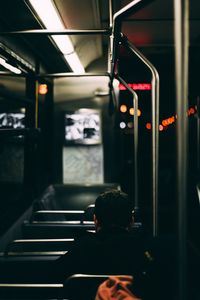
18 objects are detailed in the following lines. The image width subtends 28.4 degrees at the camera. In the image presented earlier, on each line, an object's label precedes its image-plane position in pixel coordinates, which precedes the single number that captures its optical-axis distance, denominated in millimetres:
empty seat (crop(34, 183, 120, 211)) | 5902
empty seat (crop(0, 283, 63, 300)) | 2109
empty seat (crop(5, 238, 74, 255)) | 2903
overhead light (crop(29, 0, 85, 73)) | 2588
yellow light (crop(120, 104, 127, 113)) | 7273
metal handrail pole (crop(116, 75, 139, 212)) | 3622
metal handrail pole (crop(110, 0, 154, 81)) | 1389
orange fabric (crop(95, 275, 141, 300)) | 1362
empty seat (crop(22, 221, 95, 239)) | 3406
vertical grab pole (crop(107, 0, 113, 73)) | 2123
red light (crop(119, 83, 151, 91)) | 7363
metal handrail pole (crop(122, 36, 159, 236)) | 2207
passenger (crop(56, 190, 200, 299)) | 1858
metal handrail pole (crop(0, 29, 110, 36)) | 2493
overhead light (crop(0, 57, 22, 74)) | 2998
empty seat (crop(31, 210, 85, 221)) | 3752
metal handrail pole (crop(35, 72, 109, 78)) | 3754
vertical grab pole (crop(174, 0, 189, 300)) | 1128
